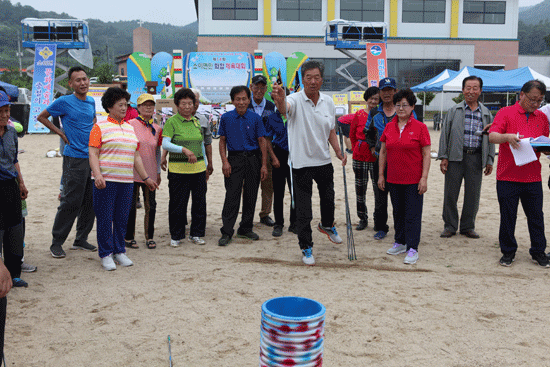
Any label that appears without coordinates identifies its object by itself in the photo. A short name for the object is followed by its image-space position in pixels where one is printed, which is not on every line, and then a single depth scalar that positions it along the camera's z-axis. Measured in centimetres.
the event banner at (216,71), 1898
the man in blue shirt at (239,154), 545
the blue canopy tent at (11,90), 1220
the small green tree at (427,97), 3216
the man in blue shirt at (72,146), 488
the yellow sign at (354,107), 2067
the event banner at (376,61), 2147
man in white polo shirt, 455
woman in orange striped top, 439
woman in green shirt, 522
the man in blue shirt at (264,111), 579
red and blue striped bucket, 204
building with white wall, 3469
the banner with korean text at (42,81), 2123
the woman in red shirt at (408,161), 474
